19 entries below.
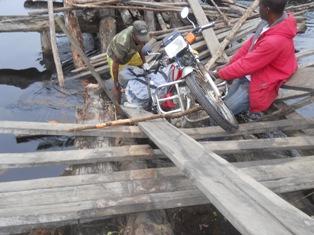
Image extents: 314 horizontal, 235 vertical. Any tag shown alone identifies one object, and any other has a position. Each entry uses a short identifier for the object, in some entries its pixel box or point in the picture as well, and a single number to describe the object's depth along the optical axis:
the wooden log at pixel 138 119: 4.78
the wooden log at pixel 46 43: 10.09
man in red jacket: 4.55
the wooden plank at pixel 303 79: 4.59
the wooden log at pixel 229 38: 7.20
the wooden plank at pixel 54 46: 8.17
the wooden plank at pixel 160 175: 3.69
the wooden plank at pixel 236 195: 2.38
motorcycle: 4.86
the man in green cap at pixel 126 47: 5.75
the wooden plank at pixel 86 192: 3.42
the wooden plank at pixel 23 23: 9.12
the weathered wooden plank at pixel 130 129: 4.70
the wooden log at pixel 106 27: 9.41
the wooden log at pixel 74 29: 8.90
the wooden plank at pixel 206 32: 7.88
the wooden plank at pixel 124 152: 4.09
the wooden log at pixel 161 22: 10.07
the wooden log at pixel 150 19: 10.24
